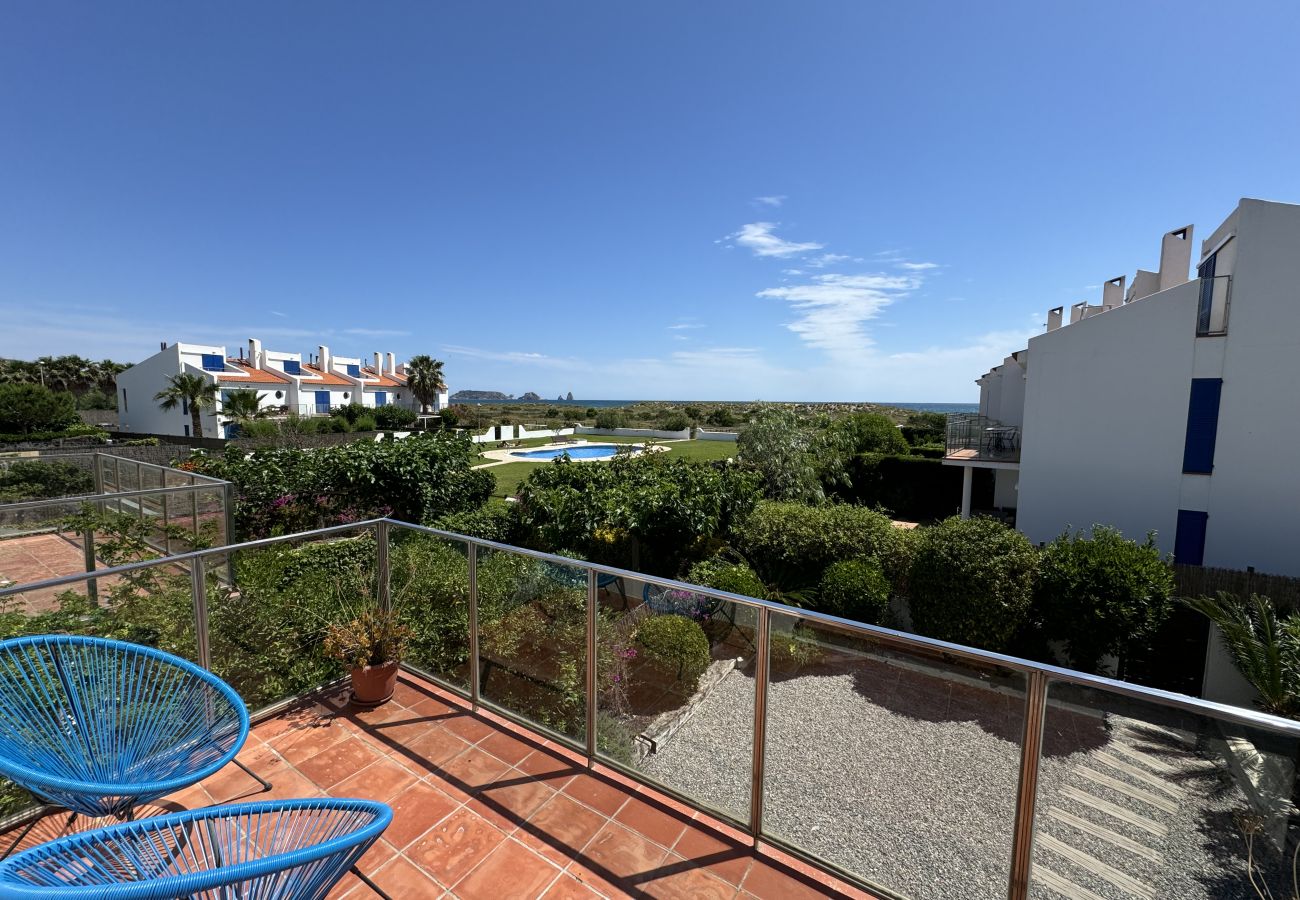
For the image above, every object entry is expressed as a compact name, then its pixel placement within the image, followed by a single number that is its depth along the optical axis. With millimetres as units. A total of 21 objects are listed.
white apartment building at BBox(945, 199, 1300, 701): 8773
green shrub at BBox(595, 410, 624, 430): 46219
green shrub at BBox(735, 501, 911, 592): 7906
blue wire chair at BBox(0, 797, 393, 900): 982
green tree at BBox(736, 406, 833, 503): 12453
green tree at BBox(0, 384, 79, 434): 28359
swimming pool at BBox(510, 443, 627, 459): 28750
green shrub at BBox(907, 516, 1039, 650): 6660
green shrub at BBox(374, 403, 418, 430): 38219
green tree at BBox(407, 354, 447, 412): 41938
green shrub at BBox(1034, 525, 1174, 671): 6348
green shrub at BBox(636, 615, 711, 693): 2941
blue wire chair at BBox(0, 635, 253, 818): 1766
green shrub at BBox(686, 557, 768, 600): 7148
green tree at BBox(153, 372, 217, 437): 30234
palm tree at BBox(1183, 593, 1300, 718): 5086
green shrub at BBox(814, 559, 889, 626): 7293
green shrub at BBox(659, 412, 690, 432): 42406
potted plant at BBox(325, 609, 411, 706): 3352
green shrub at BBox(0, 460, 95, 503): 10703
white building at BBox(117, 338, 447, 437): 33406
